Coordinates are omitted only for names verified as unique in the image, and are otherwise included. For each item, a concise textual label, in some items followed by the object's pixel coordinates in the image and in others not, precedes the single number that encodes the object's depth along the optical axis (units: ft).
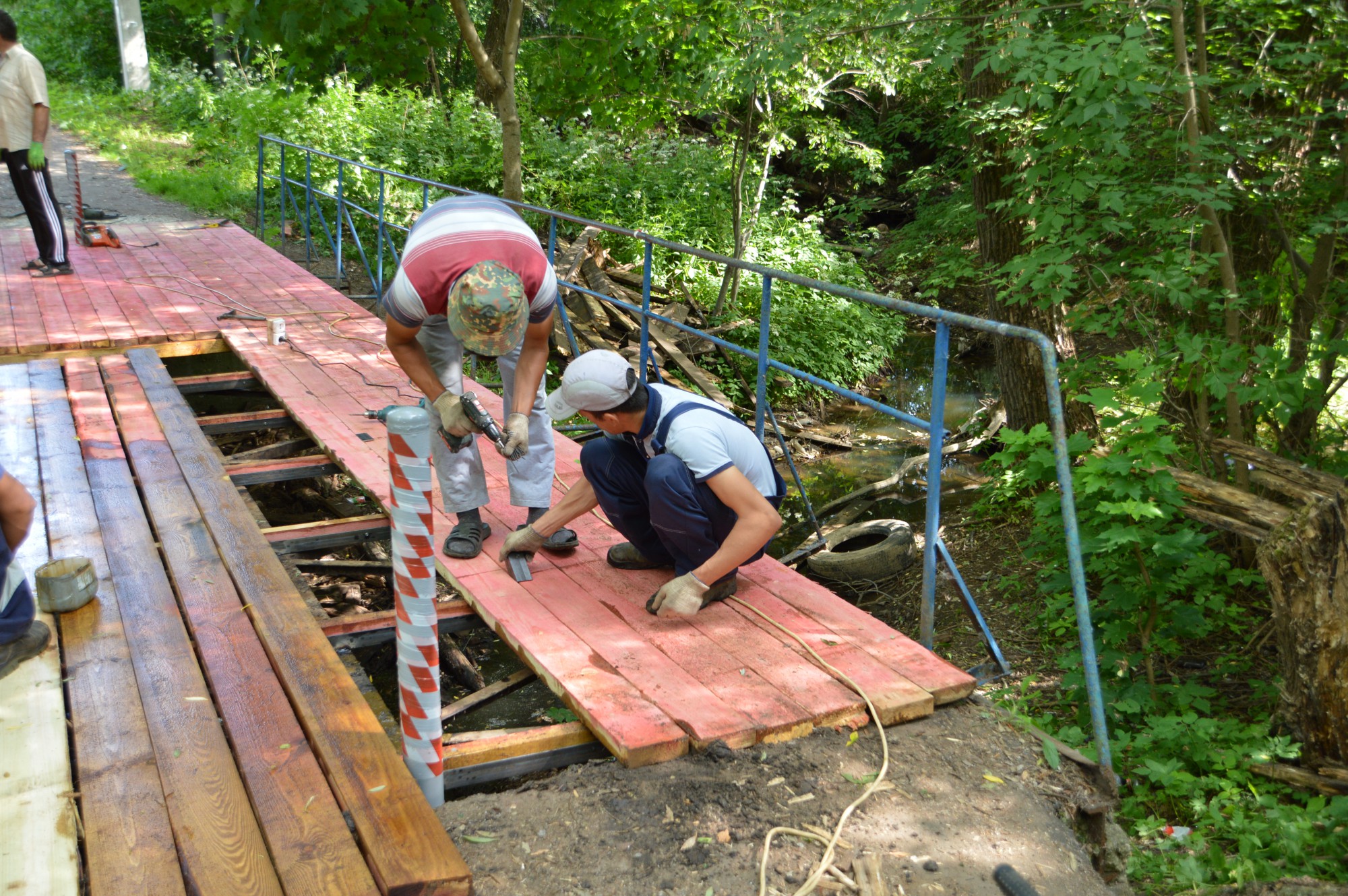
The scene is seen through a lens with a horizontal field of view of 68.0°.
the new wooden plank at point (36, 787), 7.29
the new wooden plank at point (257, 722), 7.54
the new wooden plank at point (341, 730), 7.52
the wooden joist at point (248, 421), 18.47
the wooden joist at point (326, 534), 13.75
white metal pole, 56.13
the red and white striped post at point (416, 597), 7.82
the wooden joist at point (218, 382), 20.18
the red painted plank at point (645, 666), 9.41
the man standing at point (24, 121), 22.74
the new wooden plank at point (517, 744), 9.29
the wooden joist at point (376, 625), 11.68
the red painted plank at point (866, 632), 10.41
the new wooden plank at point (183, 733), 7.48
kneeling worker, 10.55
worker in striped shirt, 10.55
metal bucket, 10.80
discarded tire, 19.74
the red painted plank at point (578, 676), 9.17
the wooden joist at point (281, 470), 15.84
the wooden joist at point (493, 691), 10.98
